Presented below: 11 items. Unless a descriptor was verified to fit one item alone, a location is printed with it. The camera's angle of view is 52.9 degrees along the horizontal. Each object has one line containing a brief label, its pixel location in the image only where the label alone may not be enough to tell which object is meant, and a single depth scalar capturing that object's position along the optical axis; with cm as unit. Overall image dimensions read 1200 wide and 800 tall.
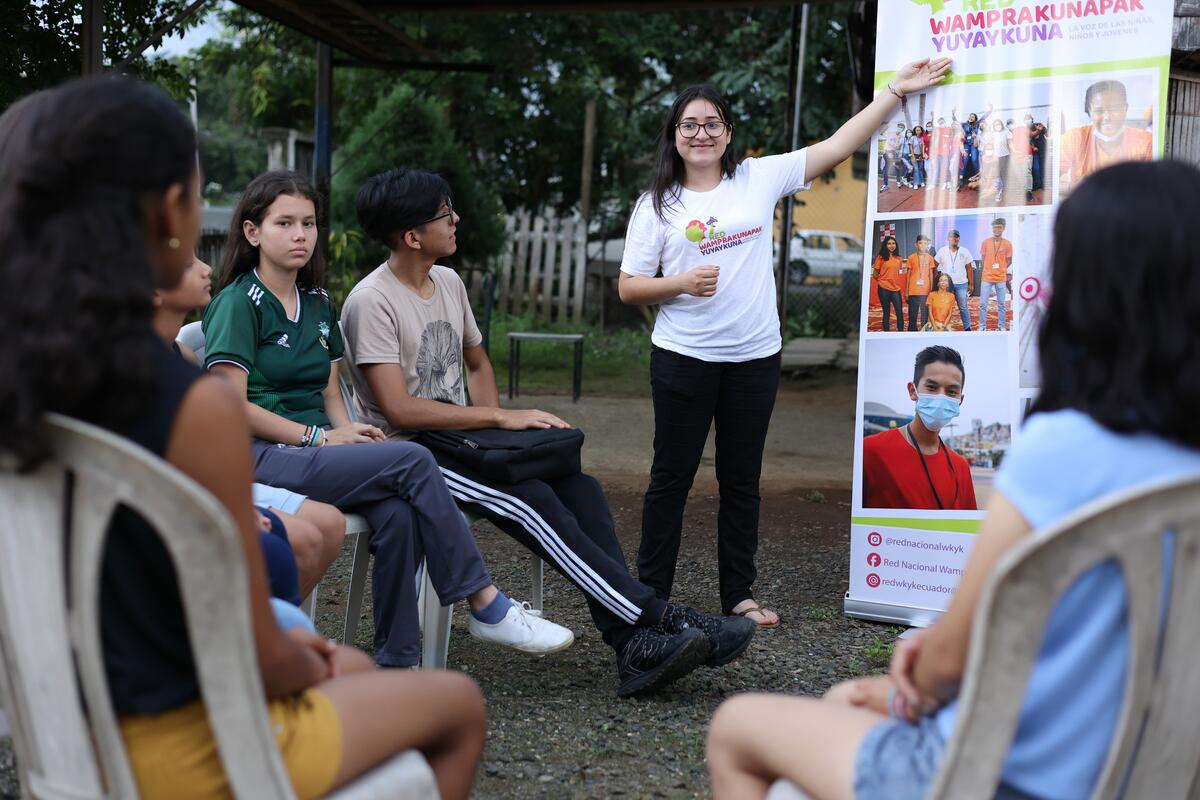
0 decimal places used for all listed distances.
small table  908
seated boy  322
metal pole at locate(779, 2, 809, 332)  927
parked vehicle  1739
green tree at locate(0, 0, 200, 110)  500
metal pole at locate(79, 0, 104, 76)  520
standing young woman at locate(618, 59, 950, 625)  377
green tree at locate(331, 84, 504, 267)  1143
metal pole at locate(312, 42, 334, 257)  907
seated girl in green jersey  307
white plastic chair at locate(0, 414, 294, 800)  140
